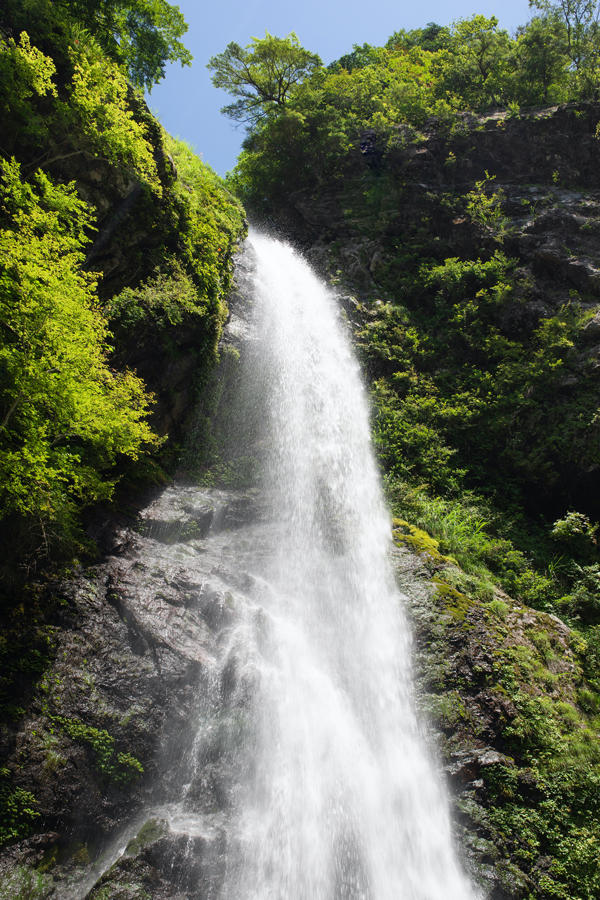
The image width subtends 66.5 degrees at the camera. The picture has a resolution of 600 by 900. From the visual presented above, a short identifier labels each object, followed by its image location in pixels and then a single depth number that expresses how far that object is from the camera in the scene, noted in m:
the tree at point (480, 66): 23.33
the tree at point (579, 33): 21.86
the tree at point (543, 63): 22.27
